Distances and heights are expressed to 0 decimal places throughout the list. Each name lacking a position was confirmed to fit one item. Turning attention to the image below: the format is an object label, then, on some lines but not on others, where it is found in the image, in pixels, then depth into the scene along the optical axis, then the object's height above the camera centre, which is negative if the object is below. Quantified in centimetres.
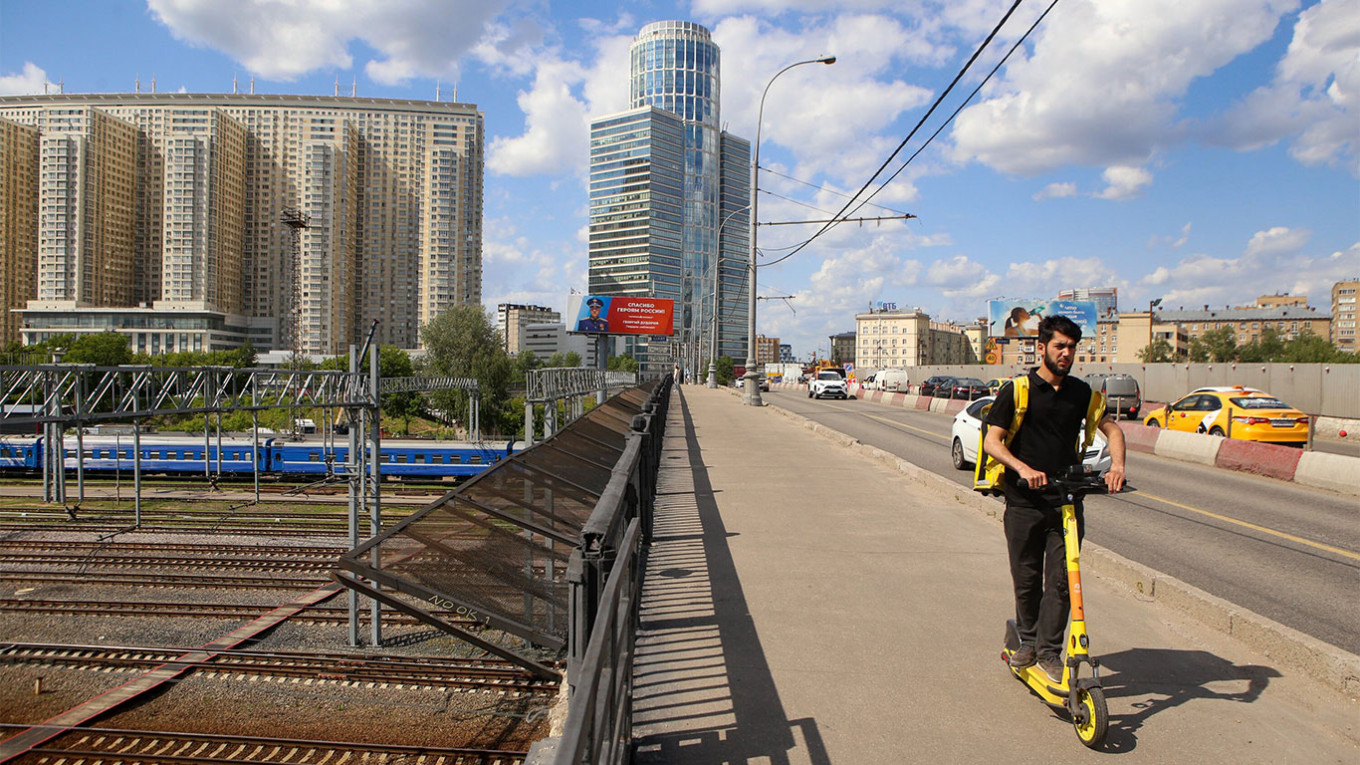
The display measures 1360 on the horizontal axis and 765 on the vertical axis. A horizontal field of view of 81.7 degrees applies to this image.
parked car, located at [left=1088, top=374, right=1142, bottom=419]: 2995 -72
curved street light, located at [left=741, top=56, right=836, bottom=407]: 3138 +105
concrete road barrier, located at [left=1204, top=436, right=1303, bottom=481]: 1397 -153
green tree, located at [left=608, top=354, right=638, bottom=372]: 15038 +61
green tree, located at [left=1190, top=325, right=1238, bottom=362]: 10038 +383
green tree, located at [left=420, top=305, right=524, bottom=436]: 8269 +76
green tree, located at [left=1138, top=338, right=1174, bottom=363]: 9900 +294
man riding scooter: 383 -49
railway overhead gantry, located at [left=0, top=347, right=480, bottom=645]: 1016 -55
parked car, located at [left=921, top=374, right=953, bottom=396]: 4558 -94
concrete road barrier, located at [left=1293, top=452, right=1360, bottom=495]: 1239 -155
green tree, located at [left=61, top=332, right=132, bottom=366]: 7856 +71
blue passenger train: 2986 -376
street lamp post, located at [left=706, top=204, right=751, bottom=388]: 5275 +46
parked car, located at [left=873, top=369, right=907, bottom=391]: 6141 -75
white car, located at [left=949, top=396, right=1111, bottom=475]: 1399 -117
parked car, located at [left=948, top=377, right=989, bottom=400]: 3966 -89
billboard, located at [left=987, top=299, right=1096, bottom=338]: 5984 +471
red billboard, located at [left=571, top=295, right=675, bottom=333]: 5972 +386
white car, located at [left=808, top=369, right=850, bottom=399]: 4681 -111
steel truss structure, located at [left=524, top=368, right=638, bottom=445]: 1832 -68
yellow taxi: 1745 -93
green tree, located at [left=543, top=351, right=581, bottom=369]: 16525 +111
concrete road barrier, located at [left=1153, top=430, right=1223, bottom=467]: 1619 -155
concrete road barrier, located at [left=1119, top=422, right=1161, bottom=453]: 1853 -154
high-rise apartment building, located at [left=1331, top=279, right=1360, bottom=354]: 18112 +1593
